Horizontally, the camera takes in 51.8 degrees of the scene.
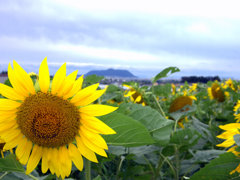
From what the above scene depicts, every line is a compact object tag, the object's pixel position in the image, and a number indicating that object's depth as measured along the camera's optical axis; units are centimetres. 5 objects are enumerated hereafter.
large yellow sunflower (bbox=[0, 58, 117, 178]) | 77
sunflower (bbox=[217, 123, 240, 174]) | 87
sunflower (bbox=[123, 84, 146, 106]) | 174
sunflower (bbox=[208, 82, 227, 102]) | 324
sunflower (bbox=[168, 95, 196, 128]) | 191
